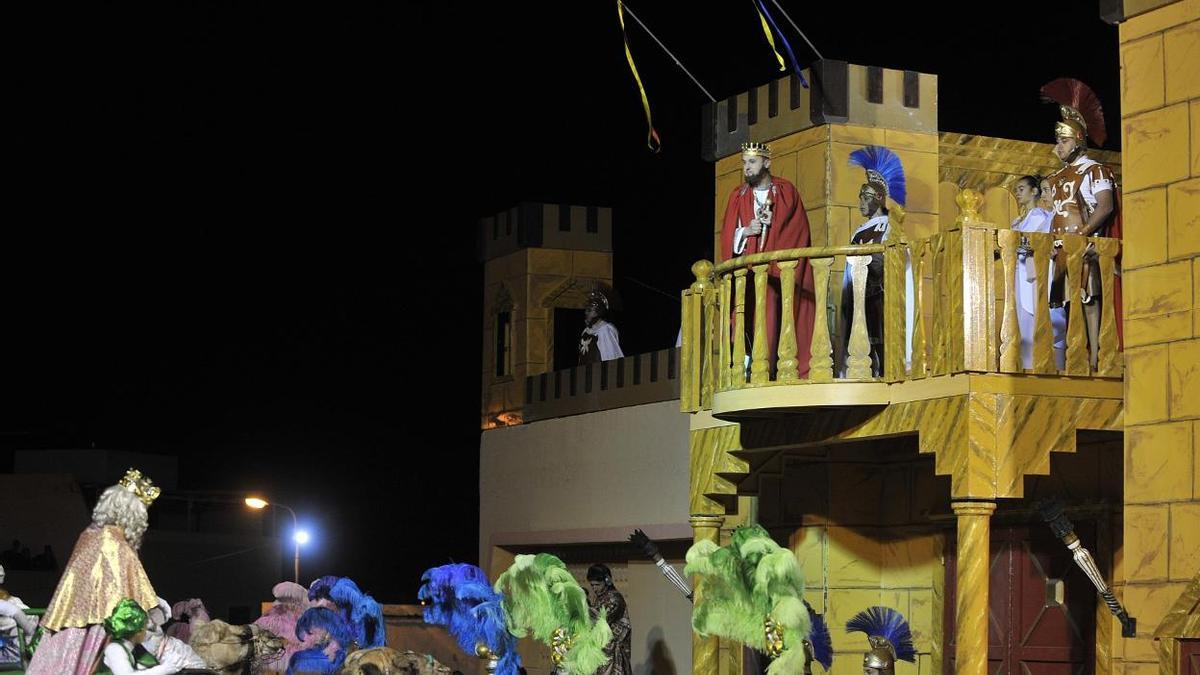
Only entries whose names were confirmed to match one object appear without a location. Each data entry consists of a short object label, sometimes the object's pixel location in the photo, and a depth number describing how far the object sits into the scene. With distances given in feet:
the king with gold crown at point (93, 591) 34.30
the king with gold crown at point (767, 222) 41.55
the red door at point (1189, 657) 30.50
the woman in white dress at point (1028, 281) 37.24
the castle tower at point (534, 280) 63.31
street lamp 70.90
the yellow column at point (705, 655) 43.37
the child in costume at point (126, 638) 33.55
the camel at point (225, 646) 41.42
